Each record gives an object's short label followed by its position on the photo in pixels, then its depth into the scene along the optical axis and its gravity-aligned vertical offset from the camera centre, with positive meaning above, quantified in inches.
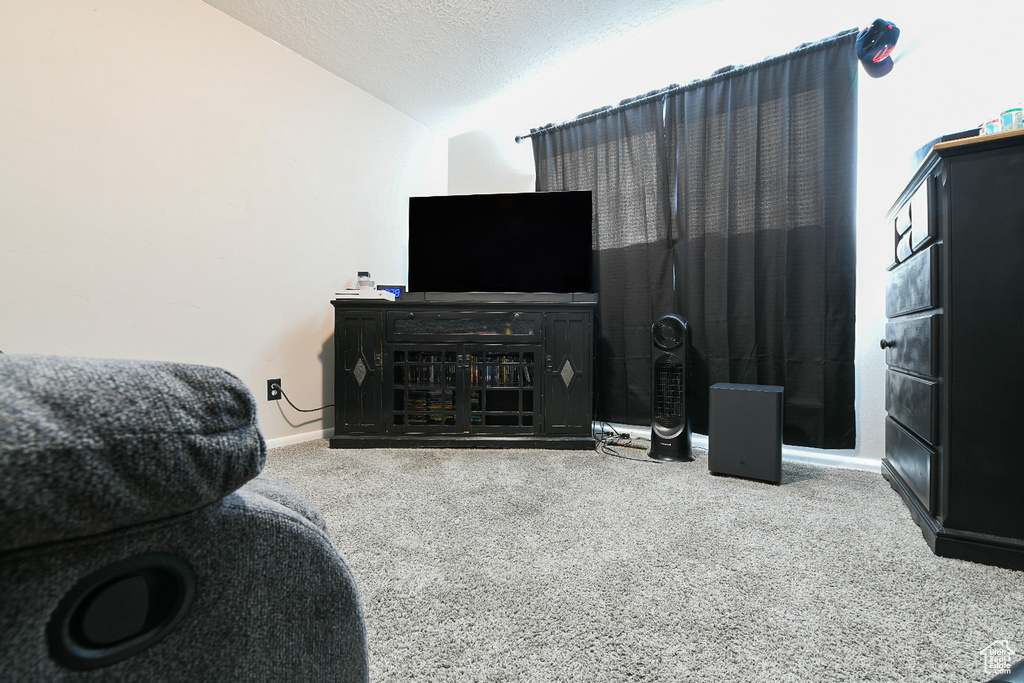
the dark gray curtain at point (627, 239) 100.2 +25.2
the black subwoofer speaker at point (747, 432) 70.4 -14.1
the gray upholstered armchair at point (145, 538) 8.8 -4.7
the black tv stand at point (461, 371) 95.0 -5.8
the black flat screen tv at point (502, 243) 104.1 +24.7
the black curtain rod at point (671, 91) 81.7 +56.9
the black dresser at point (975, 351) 44.2 -0.2
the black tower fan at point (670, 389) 85.2 -8.6
